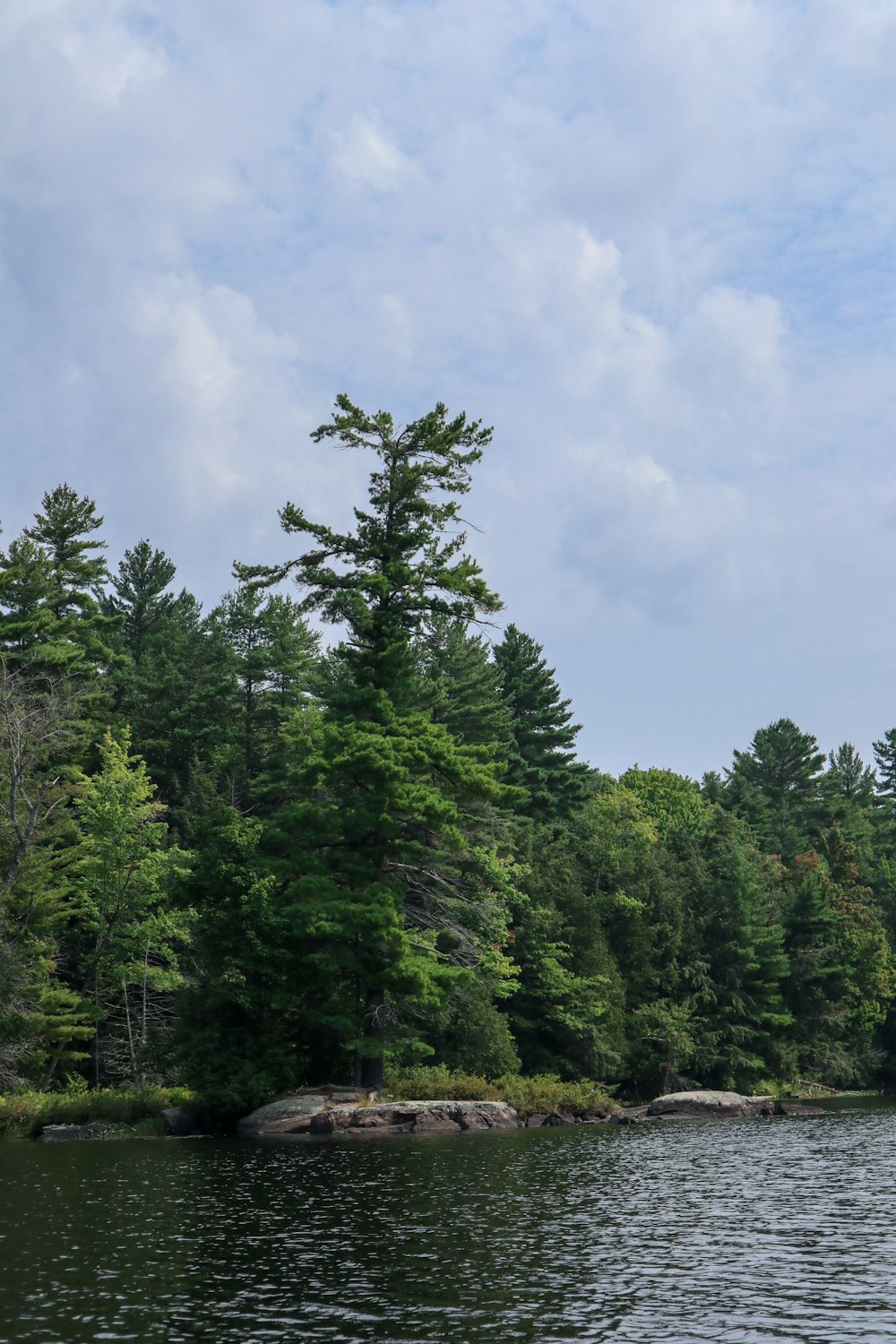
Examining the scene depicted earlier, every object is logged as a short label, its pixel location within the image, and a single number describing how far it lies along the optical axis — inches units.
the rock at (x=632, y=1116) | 2153.1
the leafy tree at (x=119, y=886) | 2172.7
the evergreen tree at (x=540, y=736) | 3289.9
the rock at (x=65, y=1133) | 1683.1
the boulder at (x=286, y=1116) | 1667.1
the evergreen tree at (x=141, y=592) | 3592.5
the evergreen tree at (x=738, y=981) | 2819.9
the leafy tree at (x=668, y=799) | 4291.3
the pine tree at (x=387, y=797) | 1769.2
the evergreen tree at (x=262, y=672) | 2864.2
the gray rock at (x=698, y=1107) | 2300.7
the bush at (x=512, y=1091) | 1883.6
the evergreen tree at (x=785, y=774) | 4564.5
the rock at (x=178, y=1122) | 1726.1
